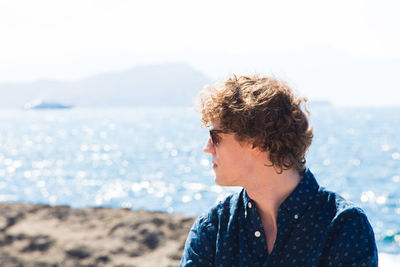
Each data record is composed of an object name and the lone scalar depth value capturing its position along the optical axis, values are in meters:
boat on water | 176.12
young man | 1.91
